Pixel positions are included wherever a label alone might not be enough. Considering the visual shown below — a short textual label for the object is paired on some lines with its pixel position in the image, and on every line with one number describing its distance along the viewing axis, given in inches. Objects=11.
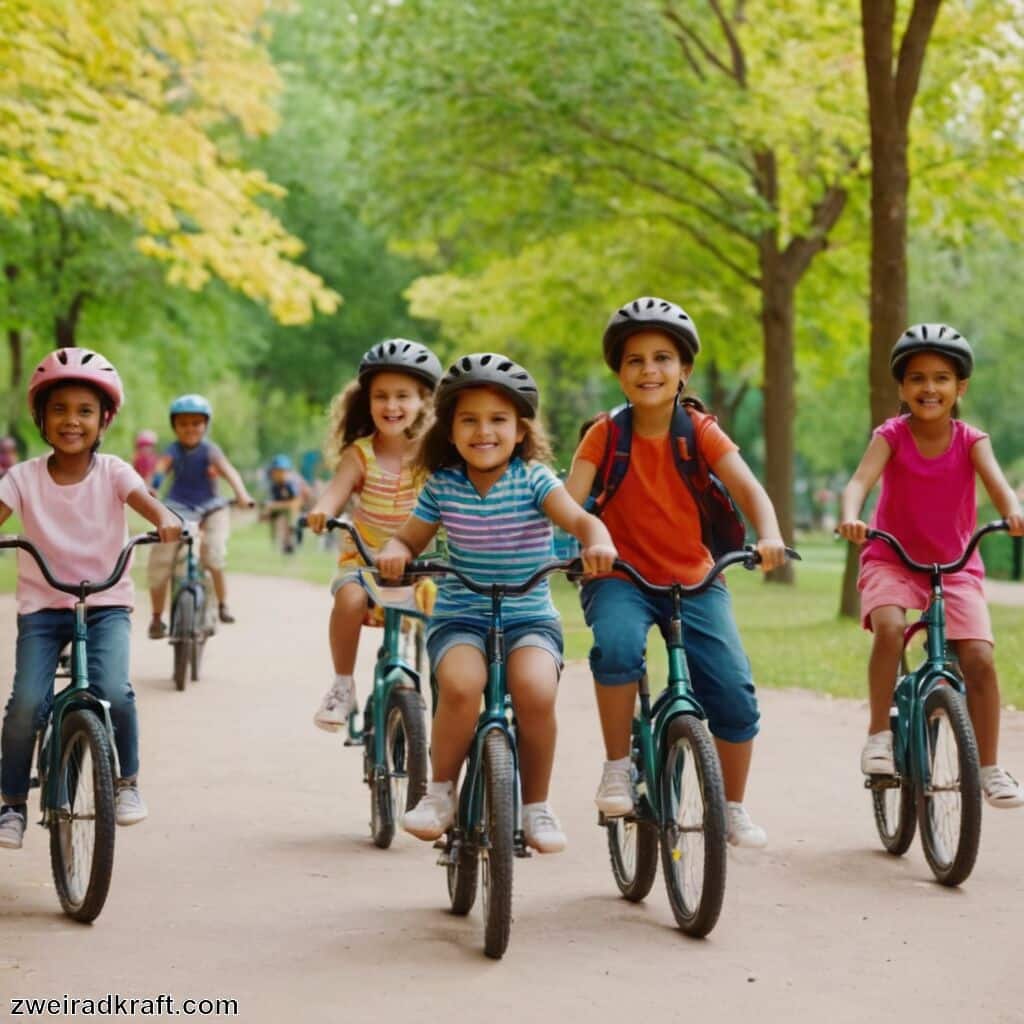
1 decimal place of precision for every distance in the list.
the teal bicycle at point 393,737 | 586.4
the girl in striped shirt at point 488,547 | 470.2
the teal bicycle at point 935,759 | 527.5
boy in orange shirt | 497.5
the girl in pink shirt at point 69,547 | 511.6
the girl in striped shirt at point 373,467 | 624.4
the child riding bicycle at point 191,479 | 1106.0
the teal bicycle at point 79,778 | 480.0
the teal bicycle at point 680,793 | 459.8
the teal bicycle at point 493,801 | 446.6
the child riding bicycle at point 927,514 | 573.2
